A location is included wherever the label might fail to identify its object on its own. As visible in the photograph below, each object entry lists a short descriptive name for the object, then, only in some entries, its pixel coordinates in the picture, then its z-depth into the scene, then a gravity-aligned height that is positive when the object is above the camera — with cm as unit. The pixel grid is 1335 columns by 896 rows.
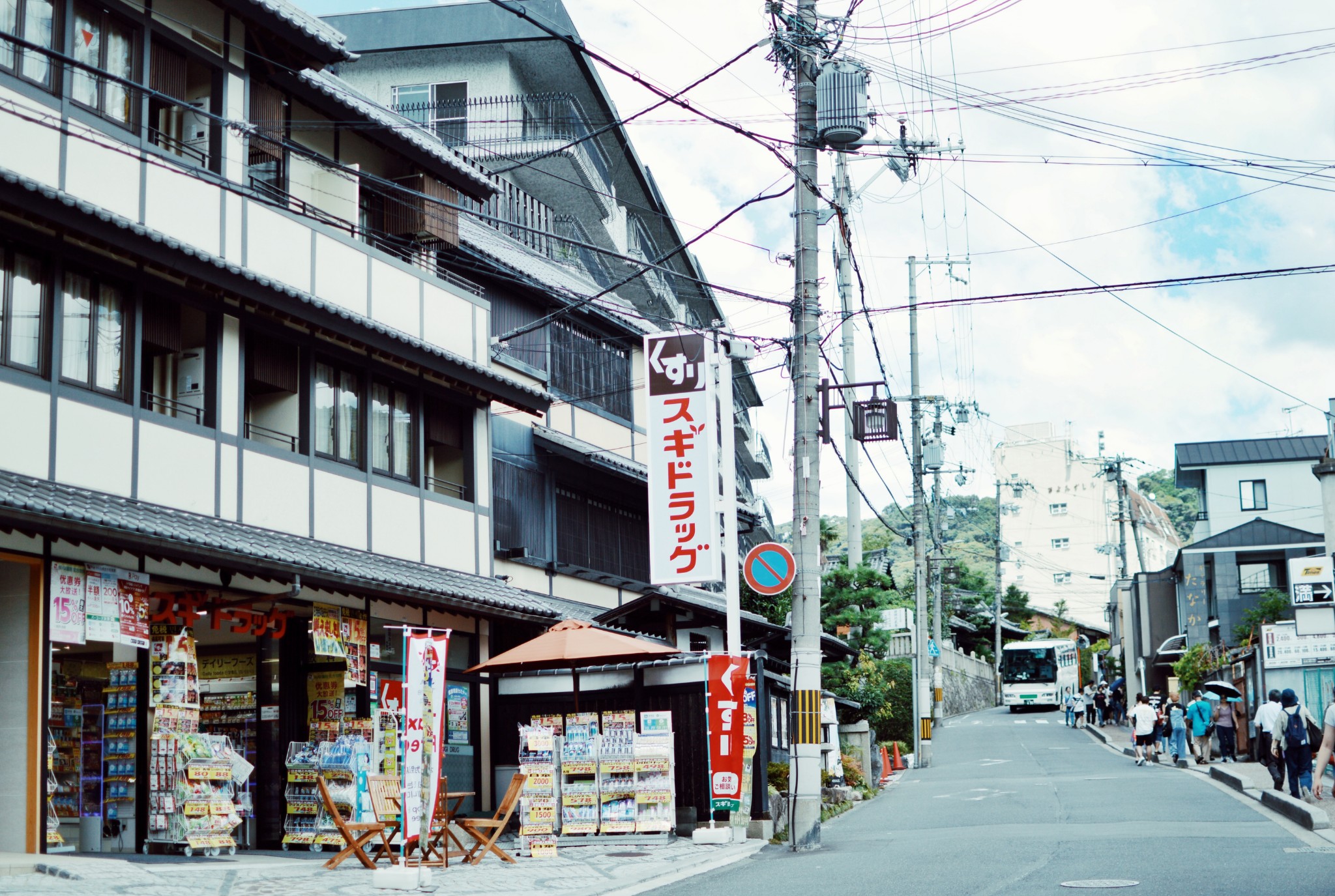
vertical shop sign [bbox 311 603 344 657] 1714 +2
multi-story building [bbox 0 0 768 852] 1387 +300
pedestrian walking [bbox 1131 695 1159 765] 3109 -251
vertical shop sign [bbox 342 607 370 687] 1777 -17
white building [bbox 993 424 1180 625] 9656 +669
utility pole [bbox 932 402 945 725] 4925 +97
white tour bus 6259 -261
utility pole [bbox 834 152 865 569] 3625 +810
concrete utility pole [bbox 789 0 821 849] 1719 +197
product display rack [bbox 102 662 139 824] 1511 -123
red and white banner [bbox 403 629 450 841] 1320 -99
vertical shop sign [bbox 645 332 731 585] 1948 +244
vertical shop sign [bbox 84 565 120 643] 1405 +36
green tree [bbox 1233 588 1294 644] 3838 +4
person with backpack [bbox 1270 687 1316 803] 1870 -199
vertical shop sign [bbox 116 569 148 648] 1449 +33
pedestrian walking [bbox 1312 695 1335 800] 1686 -163
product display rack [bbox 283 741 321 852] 1700 -212
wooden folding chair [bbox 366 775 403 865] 1430 -205
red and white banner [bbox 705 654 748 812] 1758 -143
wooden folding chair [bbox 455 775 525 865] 1503 -227
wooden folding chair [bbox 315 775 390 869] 1382 -212
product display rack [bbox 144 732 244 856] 1503 -187
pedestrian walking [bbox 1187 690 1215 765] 3012 -248
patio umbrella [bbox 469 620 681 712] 1762 -31
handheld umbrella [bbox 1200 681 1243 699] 2925 -166
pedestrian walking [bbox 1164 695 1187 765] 3109 -270
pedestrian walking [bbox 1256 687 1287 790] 2084 -220
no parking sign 1745 +71
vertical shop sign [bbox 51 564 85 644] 1363 +36
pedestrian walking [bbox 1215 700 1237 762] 3084 -273
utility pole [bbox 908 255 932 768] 3666 -48
